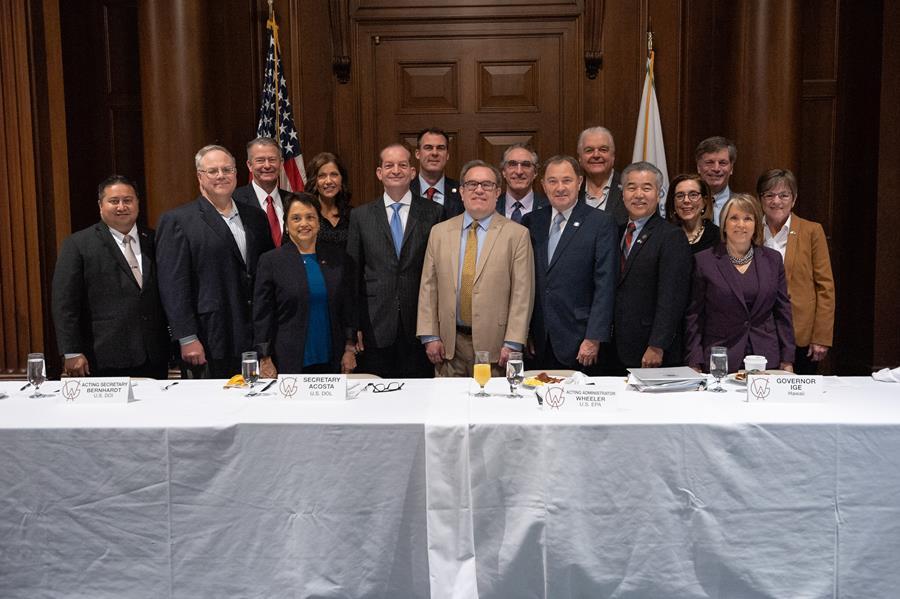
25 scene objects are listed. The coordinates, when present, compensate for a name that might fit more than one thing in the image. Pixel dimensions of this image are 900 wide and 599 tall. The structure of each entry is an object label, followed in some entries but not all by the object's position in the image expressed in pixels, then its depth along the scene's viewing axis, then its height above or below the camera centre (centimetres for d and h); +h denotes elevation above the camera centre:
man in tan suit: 357 -23
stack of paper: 273 -50
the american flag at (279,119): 502 +67
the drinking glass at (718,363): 277 -45
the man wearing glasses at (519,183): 409 +22
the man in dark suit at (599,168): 416 +29
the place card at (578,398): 248 -50
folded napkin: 289 -52
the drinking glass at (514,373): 270 -46
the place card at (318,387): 261 -47
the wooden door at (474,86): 538 +90
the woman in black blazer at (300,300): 351 -28
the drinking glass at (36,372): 281 -45
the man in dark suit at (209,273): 359 -17
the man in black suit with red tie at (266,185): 402 +23
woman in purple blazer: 334 -28
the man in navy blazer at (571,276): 359 -21
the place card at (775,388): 256 -49
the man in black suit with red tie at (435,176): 414 +27
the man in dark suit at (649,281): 350 -23
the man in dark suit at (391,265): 379 -15
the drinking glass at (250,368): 284 -45
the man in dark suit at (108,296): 354 -25
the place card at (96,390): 264 -48
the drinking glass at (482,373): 272 -46
